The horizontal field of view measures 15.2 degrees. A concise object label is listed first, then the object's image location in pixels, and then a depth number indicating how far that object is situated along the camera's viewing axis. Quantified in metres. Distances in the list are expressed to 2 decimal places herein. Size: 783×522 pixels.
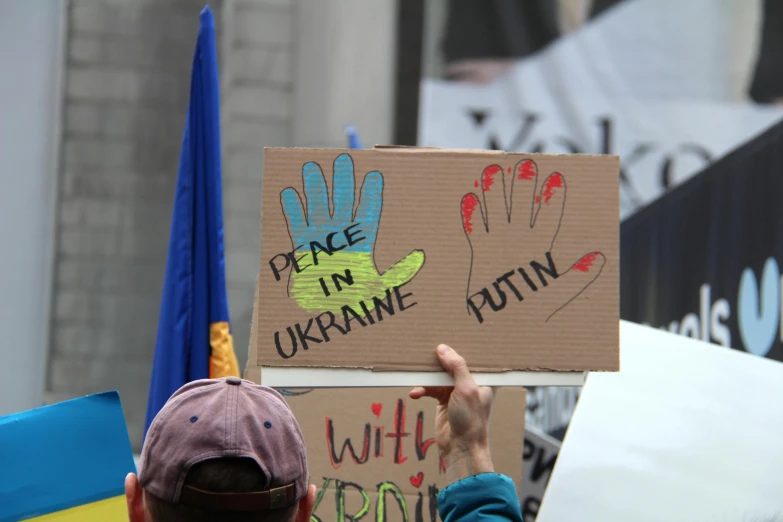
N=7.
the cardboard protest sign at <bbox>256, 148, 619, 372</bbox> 3.75
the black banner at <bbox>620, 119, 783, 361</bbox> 5.20
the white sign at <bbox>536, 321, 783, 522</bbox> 3.88
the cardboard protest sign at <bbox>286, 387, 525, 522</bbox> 4.23
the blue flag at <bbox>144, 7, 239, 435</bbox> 4.39
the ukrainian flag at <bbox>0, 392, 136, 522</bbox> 3.73
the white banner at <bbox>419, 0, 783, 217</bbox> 8.31
